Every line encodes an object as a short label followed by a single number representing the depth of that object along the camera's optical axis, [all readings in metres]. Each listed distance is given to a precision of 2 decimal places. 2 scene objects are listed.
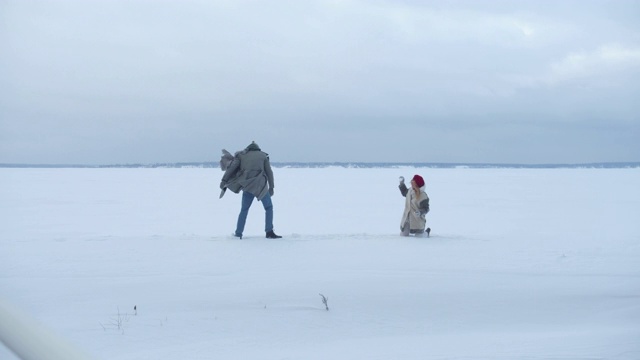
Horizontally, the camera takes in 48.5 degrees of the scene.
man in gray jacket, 12.66
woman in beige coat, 12.73
